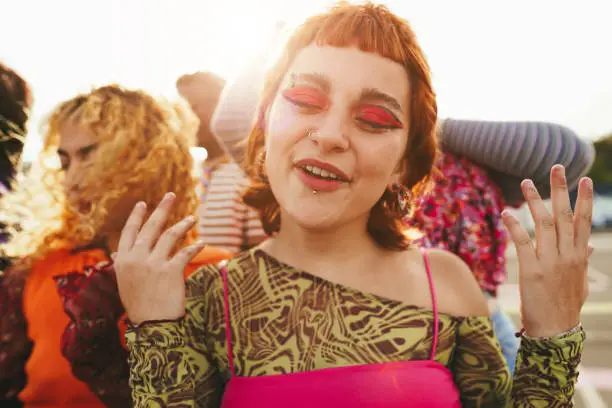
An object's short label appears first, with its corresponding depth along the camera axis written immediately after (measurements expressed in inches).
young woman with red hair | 40.9
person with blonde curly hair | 52.4
